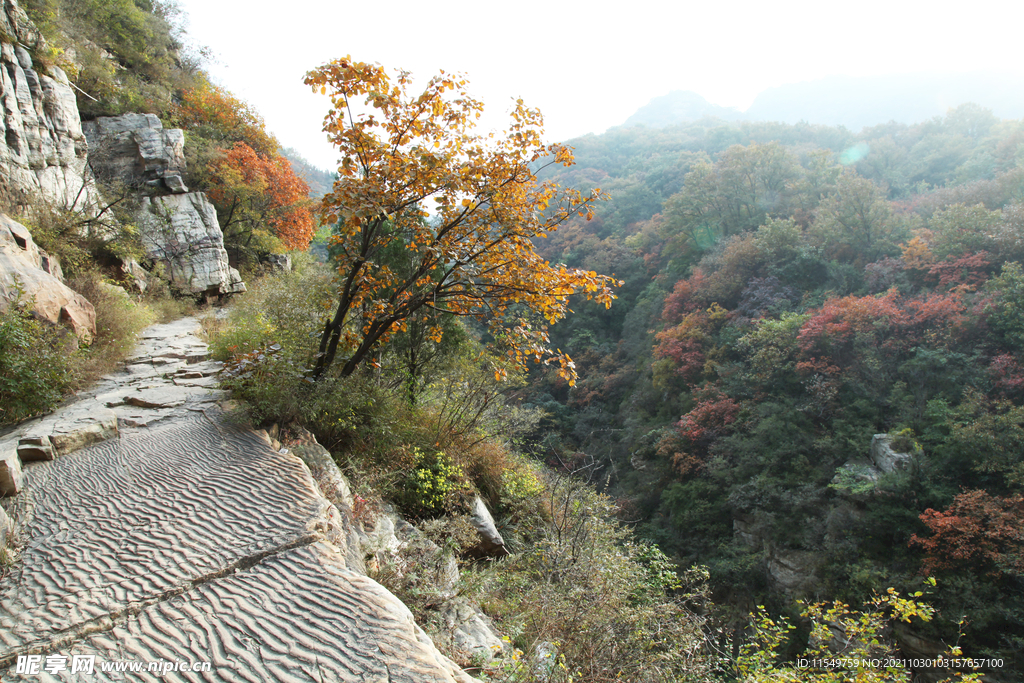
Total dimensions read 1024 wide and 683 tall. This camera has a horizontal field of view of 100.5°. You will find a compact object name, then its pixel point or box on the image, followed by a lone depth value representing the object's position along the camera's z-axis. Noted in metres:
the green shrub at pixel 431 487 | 4.74
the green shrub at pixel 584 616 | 3.12
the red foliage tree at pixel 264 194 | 14.12
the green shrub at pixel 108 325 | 6.02
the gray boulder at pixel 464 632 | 2.84
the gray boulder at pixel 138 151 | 12.02
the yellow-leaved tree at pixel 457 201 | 4.01
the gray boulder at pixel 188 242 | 11.61
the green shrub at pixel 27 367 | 4.26
